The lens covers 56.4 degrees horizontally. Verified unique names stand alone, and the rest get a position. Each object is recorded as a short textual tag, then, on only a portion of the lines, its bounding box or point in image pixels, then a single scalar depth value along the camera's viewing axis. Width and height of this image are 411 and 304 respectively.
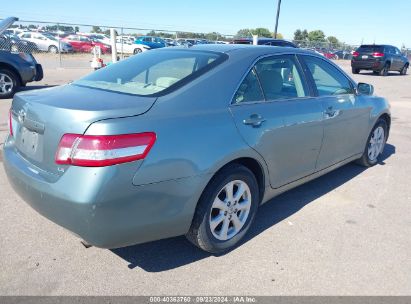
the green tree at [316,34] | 95.68
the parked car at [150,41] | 28.97
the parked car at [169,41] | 27.23
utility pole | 21.88
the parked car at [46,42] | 26.55
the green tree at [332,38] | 96.81
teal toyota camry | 2.32
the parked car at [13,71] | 9.60
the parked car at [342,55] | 39.42
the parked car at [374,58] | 21.62
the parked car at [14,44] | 13.71
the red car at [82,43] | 28.78
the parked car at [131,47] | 28.08
